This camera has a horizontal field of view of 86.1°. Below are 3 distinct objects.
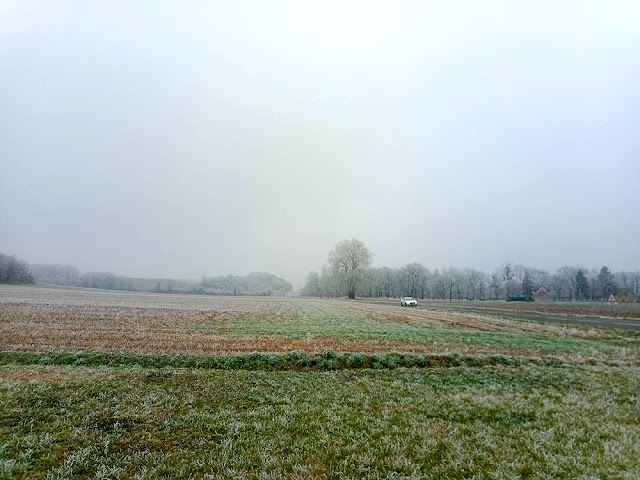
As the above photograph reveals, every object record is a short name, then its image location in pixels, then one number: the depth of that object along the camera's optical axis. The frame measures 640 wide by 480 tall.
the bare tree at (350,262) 95.62
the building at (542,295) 118.24
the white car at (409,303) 60.04
